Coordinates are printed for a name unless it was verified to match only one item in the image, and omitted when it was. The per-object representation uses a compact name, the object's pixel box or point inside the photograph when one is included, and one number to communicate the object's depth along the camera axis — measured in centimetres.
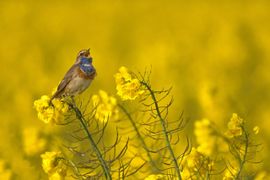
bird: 1121
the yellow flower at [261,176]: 1091
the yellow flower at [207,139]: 1002
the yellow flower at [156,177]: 995
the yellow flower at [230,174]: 1043
